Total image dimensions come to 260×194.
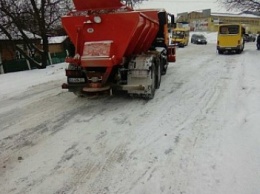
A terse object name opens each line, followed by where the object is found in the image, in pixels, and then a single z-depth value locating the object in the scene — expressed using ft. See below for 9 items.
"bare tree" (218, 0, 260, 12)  60.96
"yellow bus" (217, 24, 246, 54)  46.61
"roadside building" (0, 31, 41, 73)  44.10
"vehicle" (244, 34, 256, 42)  103.27
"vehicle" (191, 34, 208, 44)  87.11
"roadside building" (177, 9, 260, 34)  155.90
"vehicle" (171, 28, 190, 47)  71.08
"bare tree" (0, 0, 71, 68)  40.18
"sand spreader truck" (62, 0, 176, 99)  15.30
